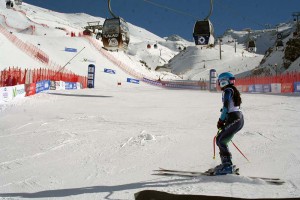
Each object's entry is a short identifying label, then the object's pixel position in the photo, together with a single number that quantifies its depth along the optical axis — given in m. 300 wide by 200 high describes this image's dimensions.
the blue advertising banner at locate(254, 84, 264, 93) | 30.97
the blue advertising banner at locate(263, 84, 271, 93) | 29.77
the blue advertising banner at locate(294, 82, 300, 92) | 26.02
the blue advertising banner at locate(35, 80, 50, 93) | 19.88
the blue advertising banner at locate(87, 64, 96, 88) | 28.69
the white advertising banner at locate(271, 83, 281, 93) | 28.50
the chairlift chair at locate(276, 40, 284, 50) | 48.38
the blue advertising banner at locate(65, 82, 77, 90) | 27.21
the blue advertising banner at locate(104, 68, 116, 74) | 41.42
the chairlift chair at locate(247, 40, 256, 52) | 50.53
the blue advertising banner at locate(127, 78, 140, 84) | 40.96
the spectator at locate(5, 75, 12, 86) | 17.92
